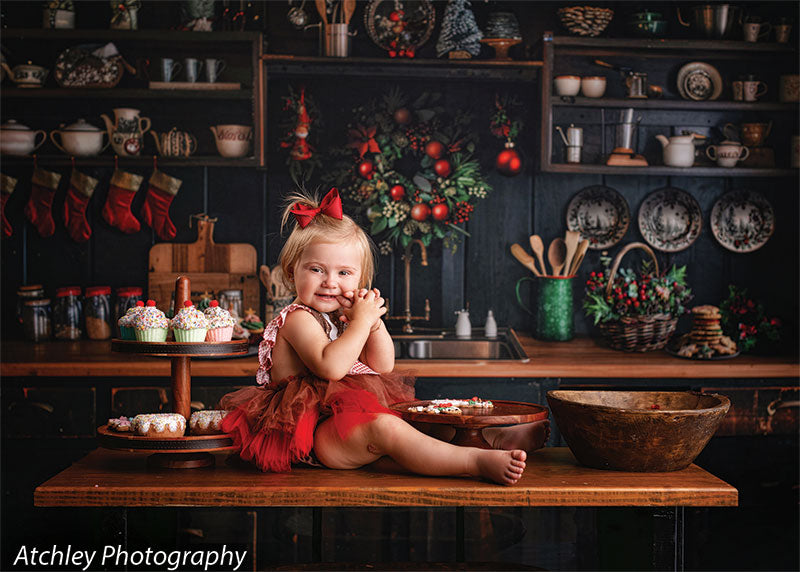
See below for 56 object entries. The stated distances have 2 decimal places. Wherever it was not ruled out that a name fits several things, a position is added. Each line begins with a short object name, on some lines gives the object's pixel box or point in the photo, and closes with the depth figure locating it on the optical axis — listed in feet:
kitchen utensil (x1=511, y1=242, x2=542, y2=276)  12.67
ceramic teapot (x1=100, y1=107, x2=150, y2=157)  12.12
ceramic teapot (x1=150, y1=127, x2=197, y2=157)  12.17
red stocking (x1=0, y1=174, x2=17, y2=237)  12.65
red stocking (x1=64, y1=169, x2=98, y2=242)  12.64
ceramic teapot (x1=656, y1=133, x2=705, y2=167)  12.42
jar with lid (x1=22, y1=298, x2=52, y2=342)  12.13
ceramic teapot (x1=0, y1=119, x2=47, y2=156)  12.08
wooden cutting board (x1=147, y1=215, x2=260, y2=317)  12.85
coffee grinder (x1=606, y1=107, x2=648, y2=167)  12.42
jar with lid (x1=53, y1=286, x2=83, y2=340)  12.26
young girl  5.66
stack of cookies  11.16
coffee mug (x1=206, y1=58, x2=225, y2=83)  12.12
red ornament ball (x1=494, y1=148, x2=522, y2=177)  12.65
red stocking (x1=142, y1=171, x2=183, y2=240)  12.69
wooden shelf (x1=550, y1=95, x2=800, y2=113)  12.25
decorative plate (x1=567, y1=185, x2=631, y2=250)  13.20
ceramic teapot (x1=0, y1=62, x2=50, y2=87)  12.00
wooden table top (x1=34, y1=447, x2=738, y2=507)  5.32
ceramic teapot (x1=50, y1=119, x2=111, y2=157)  12.06
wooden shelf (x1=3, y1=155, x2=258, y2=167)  11.93
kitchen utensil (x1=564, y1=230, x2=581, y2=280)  12.57
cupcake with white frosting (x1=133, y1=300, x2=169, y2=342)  6.20
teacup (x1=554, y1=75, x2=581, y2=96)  12.25
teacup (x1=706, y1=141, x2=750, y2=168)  12.52
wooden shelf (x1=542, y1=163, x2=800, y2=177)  12.28
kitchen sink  12.41
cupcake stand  5.70
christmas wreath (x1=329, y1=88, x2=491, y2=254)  12.54
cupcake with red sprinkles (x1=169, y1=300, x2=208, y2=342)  6.17
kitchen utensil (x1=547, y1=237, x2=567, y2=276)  12.84
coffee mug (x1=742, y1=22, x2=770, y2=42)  12.38
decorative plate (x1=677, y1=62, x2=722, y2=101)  12.84
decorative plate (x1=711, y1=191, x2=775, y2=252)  13.20
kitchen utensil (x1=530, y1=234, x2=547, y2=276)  12.67
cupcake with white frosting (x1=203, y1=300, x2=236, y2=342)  6.34
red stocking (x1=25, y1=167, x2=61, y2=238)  12.57
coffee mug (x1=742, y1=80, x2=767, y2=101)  12.53
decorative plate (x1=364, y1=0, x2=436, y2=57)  12.26
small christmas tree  12.17
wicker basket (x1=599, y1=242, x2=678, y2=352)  11.51
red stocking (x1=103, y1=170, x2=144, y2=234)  12.65
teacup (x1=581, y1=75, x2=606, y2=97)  12.35
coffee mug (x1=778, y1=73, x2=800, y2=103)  12.56
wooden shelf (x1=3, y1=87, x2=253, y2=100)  11.86
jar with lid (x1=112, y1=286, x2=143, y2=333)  12.38
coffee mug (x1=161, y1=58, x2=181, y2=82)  12.09
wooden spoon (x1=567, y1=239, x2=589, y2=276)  12.45
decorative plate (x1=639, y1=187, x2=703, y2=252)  13.21
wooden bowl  5.50
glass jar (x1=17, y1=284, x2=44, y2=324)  12.24
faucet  12.71
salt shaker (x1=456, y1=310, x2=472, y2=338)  12.53
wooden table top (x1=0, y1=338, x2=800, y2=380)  10.37
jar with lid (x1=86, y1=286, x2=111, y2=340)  12.28
